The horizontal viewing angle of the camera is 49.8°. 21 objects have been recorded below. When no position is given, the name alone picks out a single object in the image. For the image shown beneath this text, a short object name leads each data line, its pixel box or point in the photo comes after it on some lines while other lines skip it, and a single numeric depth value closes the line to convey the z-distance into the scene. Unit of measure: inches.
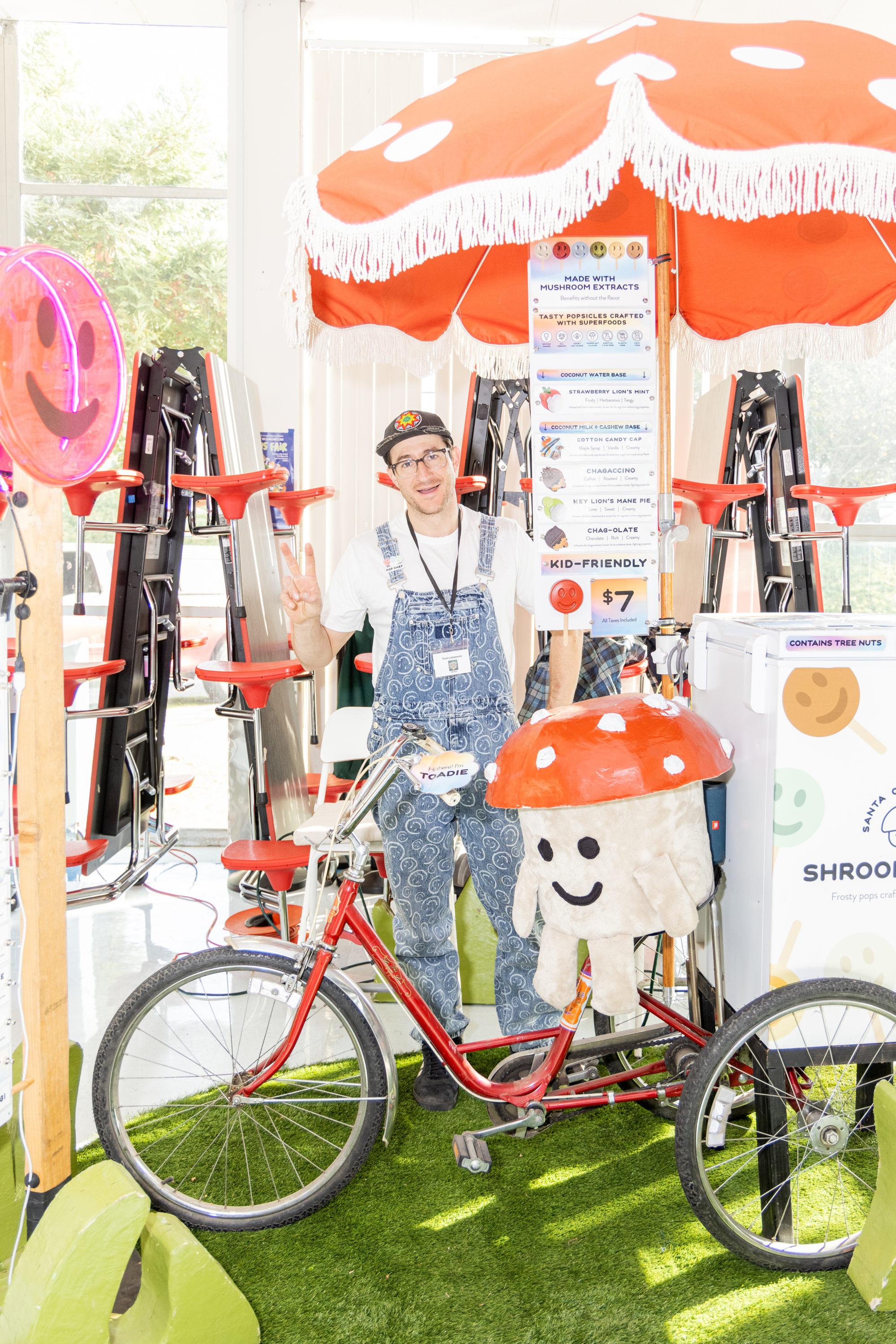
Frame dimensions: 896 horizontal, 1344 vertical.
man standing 91.5
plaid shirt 116.0
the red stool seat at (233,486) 116.9
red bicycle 69.5
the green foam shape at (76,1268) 56.3
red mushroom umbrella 62.2
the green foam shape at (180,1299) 60.3
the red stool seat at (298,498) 138.4
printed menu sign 84.0
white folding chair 113.1
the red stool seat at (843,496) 132.5
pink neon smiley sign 59.1
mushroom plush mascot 66.7
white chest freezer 69.4
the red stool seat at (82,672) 116.4
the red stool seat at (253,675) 115.9
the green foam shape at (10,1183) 64.0
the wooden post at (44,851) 65.0
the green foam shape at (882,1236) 66.6
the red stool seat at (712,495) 131.7
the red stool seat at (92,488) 117.0
